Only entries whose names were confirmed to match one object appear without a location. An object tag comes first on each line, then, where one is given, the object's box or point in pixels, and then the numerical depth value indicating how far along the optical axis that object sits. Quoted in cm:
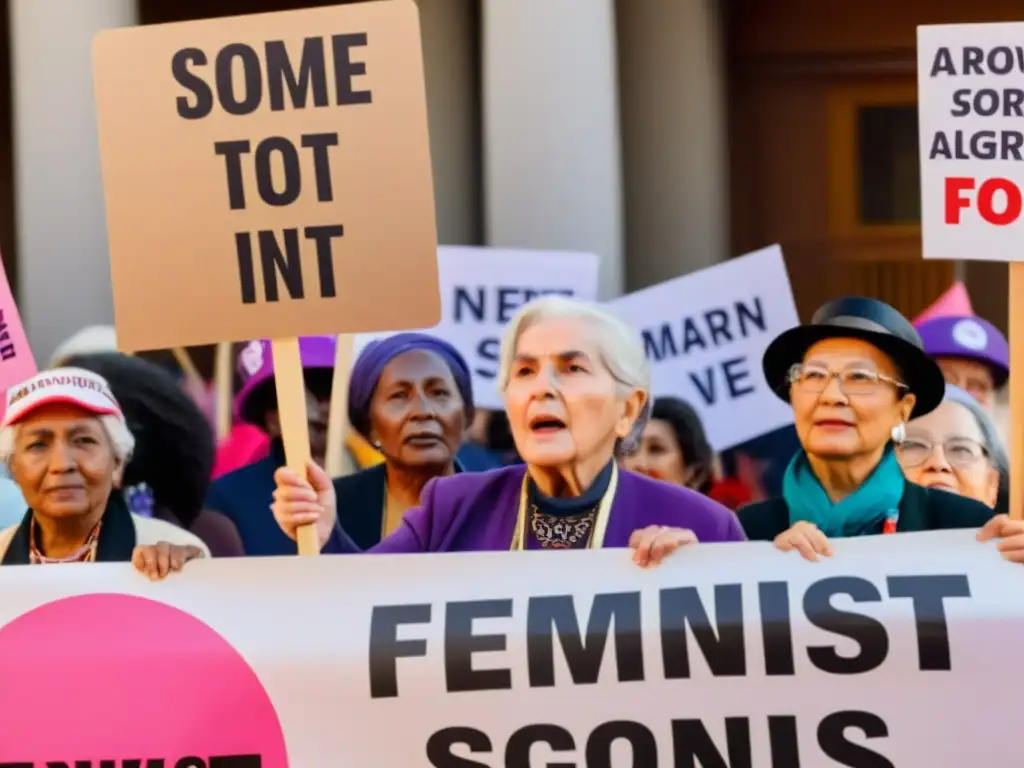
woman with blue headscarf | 903
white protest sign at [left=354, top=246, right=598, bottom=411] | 1091
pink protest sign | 836
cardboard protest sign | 664
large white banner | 632
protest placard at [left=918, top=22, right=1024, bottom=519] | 689
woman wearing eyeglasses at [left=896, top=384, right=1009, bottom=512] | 830
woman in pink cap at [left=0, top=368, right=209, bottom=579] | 741
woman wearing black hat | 695
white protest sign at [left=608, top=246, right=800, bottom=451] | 1076
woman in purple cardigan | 665
